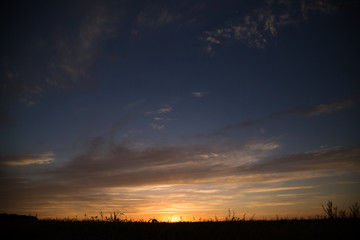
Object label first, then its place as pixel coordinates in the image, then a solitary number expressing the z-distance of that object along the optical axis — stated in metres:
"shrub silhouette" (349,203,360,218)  11.19
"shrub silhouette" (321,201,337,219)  11.54
